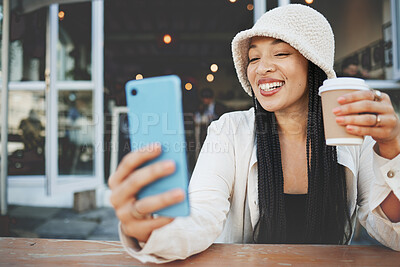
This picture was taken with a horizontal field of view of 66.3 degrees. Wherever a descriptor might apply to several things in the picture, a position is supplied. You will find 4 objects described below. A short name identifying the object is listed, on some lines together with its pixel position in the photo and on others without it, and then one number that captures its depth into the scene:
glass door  3.88
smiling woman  1.24
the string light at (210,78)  8.58
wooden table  0.83
